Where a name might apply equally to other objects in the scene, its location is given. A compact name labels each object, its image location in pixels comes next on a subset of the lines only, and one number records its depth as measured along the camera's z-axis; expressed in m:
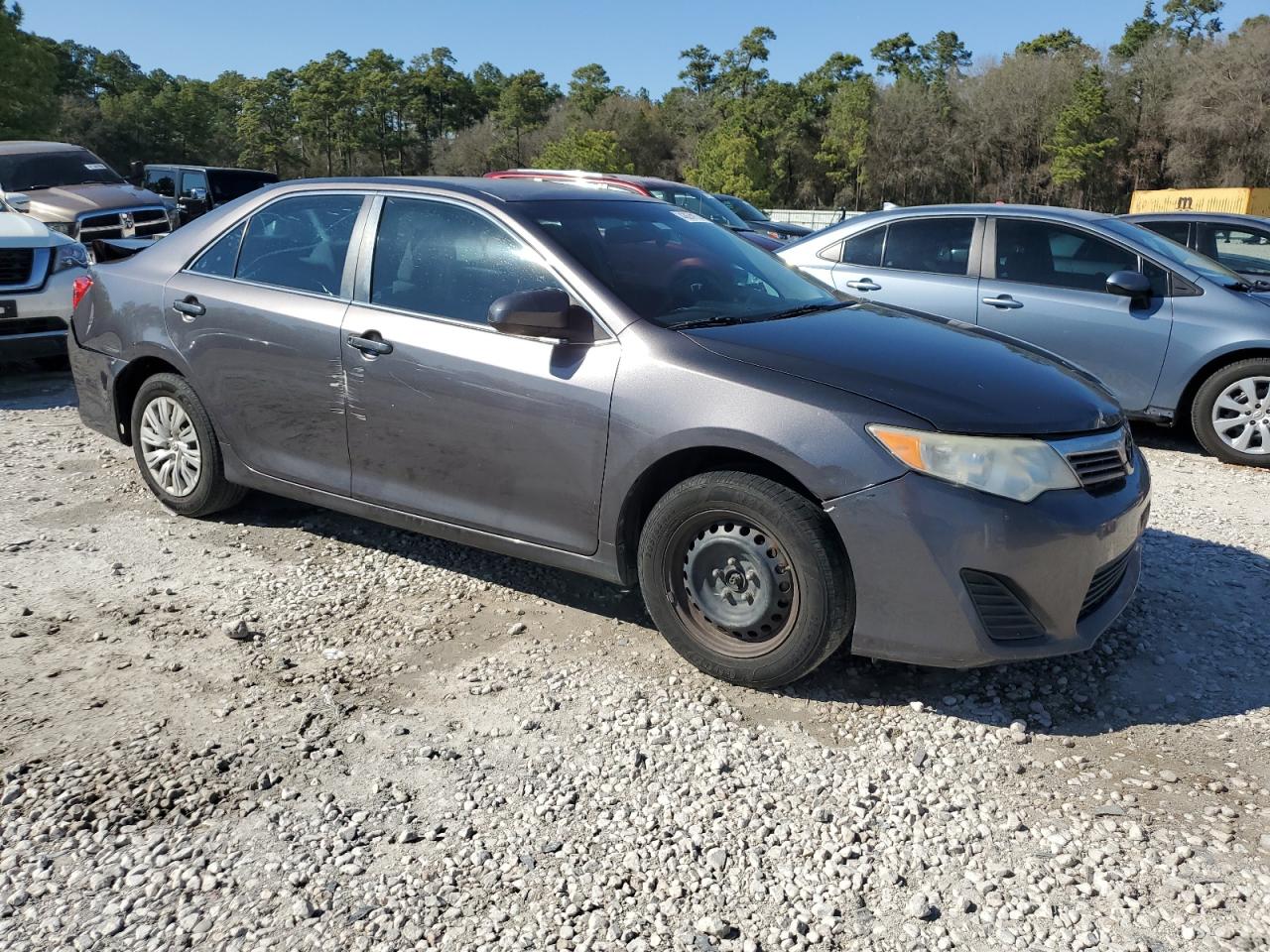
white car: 8.13
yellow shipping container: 38.81
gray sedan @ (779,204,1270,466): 6.56
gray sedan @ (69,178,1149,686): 3.11
